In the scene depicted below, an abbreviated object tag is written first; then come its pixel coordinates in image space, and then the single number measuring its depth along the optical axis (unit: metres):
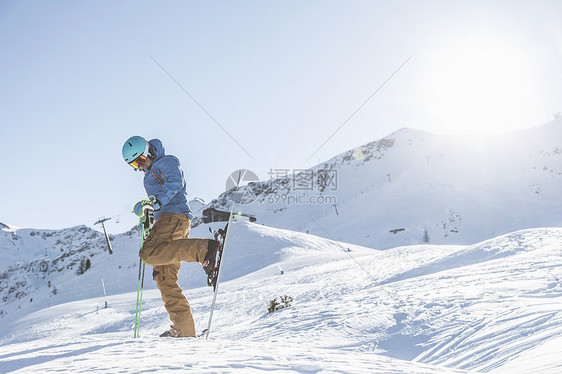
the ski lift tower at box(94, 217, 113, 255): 38.41
